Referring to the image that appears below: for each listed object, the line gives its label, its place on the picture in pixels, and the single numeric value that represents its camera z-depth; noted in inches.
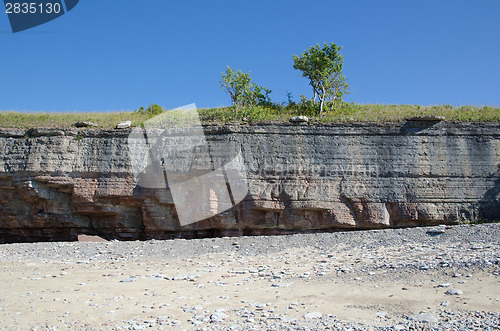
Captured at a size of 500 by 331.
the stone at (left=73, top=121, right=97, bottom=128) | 766.8
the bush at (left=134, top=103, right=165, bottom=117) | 870.8
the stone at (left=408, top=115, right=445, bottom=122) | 709.3
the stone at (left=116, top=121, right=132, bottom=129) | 749.8
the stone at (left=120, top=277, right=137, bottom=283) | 402.9
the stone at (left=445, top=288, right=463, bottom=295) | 311.8
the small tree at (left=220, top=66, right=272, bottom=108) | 884.0
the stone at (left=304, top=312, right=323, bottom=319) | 275.4
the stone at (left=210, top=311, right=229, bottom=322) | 272.7
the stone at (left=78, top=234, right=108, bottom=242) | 676.7
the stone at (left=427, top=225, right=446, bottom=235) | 555.5
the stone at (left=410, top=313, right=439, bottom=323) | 261.7
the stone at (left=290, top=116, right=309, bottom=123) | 733.9
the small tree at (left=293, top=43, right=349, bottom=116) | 905.5
